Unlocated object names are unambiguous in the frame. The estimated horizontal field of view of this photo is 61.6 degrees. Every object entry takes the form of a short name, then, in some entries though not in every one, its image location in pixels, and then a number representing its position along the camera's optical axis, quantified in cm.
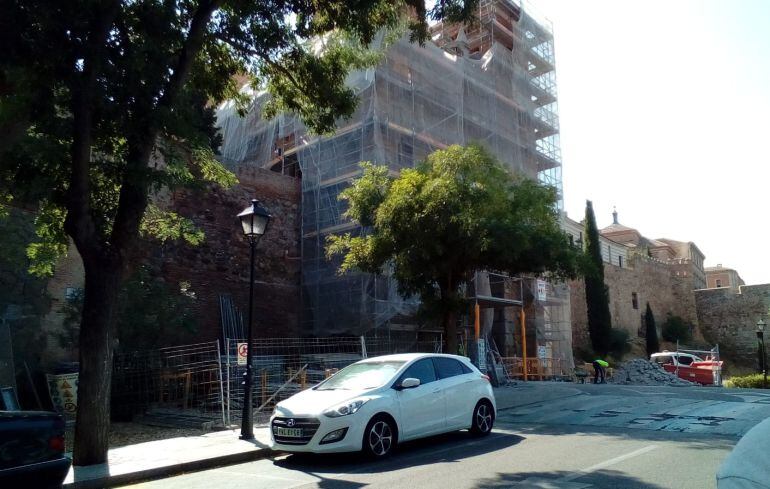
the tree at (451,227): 1636
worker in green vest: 2568
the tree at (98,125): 900
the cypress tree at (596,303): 3928
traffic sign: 1166
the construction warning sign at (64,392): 1529
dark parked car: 527
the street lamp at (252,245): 1098
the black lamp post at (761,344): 3122
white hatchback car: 841
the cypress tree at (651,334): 4695
